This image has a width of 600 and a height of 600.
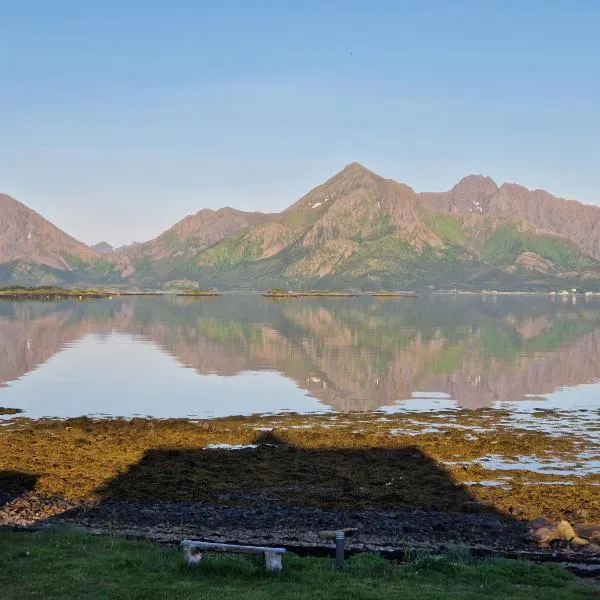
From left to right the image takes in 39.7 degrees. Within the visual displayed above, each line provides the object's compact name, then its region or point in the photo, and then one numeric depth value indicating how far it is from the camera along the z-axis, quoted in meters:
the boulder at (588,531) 25.23
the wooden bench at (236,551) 19.47
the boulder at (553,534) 24.95
